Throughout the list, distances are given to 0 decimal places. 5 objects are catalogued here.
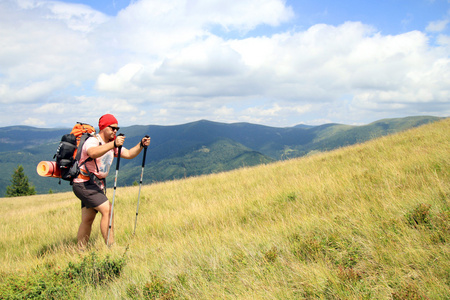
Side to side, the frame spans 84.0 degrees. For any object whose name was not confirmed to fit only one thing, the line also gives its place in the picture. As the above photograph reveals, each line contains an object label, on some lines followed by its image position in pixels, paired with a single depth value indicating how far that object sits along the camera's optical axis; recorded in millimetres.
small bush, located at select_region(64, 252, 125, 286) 3637
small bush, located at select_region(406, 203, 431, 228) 3240
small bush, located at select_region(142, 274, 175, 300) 2873
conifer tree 74188
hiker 5035
